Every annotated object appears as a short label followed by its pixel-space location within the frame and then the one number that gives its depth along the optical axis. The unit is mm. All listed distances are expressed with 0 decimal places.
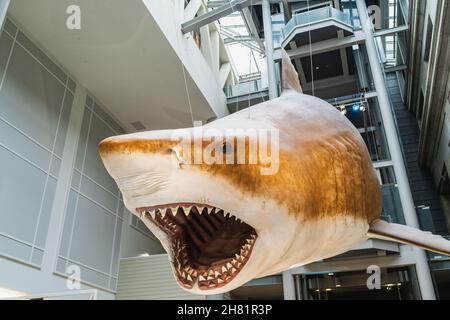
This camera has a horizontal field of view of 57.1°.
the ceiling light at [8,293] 7125
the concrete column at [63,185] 8672
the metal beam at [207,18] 10898
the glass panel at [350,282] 9703
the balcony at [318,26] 11836
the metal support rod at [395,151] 8833
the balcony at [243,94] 14781
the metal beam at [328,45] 12220
